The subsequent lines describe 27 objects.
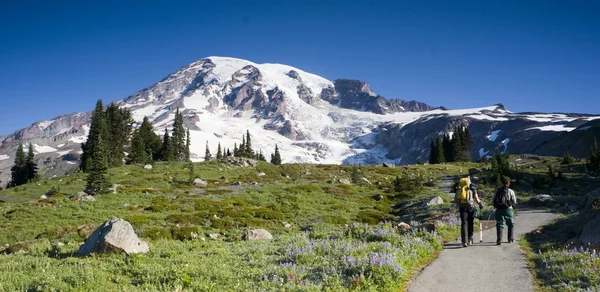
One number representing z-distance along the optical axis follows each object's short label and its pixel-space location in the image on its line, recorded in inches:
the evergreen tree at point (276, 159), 4731.3
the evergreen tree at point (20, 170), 3349.7
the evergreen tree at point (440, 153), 4738.2
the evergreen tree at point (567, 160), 2747.0
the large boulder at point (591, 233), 438.6
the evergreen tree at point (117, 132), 3137.3
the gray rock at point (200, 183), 1958.7
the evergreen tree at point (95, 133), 2869.1
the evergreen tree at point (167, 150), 3784.5
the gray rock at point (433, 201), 1144.2
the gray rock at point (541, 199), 1027.7
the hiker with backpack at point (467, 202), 531.8
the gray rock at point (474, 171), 2402.8
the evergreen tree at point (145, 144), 3225.9
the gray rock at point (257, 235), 713.1
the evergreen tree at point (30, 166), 3363.7
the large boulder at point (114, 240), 469.7
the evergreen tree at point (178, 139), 4185.5
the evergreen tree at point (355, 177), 2384.4
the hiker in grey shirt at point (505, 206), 535.8
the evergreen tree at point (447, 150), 4955.7
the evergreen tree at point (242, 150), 4690.0
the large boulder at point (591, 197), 766.5
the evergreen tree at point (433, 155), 4937.3
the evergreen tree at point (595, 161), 2106.3
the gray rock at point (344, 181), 2236.1
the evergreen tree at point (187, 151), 4736.7
